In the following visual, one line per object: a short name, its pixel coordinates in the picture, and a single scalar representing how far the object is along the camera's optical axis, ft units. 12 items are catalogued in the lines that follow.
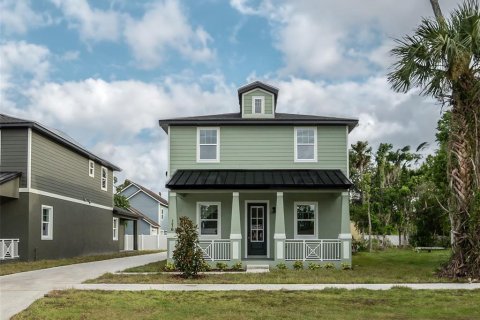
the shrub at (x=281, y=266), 63.87
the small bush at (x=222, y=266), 64.25
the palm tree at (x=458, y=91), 51.93
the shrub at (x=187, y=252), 53.47
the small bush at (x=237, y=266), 63.57
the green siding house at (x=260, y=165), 71.46
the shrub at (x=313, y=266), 64.27
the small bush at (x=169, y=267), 62.23
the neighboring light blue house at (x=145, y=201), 171.42
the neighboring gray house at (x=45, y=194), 73.00
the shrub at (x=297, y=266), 64.50
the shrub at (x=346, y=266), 64.49
